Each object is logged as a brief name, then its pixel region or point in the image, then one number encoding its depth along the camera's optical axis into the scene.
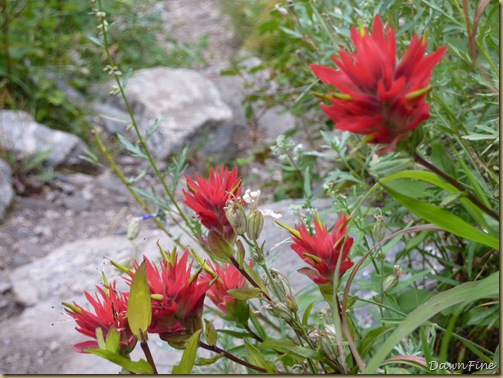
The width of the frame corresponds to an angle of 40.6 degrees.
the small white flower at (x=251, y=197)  0.74
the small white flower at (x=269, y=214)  0.75
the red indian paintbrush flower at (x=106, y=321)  0.69
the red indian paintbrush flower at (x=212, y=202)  0.73
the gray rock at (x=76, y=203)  2.62
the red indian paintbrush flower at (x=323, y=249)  0.70
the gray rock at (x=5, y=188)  2.49
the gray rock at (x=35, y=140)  2.71
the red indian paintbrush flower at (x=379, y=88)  0.53
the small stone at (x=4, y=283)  2.11
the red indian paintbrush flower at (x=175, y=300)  0.70
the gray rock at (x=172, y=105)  2.88
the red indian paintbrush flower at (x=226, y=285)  0.82
